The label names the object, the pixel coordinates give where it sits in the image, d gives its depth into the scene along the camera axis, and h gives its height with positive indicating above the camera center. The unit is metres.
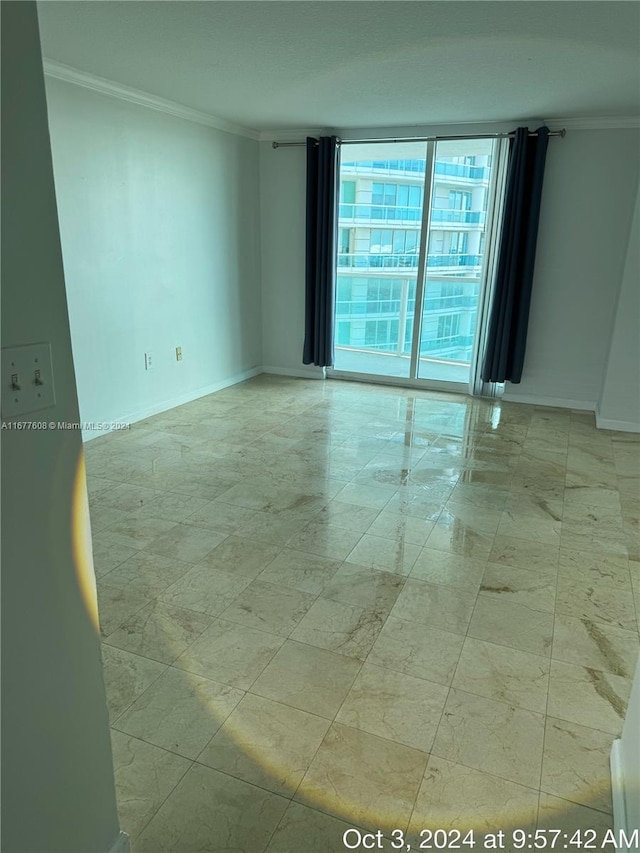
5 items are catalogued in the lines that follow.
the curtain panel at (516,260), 4.54 -0.01
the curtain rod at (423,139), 4.49 +0.97
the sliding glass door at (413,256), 5.05 +0.01
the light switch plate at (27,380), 0.90 -0.20
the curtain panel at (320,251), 5.16 +0.04
